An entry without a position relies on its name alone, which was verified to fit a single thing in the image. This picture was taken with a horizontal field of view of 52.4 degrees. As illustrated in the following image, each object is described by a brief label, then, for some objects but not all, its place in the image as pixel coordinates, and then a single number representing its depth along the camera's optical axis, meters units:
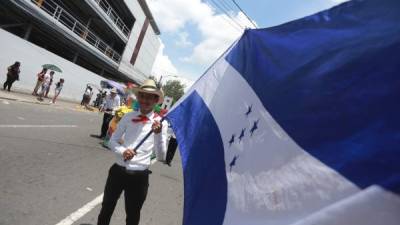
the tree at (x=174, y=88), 118.80
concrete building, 24.22
